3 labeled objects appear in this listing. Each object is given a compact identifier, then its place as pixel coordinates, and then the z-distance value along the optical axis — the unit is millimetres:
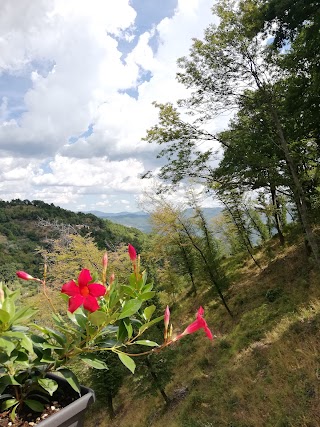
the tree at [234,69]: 6973
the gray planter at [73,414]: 925
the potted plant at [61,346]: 932
